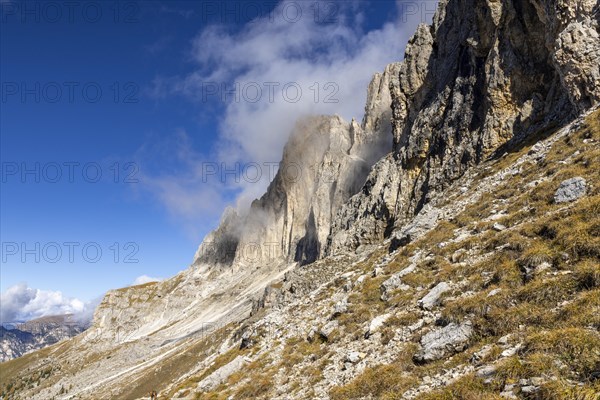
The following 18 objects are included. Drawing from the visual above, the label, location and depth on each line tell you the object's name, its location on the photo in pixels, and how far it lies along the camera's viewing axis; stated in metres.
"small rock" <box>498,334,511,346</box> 11.26
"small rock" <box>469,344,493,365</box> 11.20
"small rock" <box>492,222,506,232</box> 21.22
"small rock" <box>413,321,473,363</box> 12.88
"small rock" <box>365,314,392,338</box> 18.81
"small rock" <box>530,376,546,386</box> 8.53
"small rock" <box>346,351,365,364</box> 17.14
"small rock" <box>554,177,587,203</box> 19.17
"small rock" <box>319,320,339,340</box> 22.95
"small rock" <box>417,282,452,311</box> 17.23
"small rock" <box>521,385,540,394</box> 8.38
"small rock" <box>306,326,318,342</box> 24.81
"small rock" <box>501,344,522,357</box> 10.48
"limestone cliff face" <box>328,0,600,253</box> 33.84
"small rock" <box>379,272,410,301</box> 22.75
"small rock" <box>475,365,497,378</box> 10.04
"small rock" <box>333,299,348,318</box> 24.86
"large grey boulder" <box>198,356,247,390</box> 27.90
